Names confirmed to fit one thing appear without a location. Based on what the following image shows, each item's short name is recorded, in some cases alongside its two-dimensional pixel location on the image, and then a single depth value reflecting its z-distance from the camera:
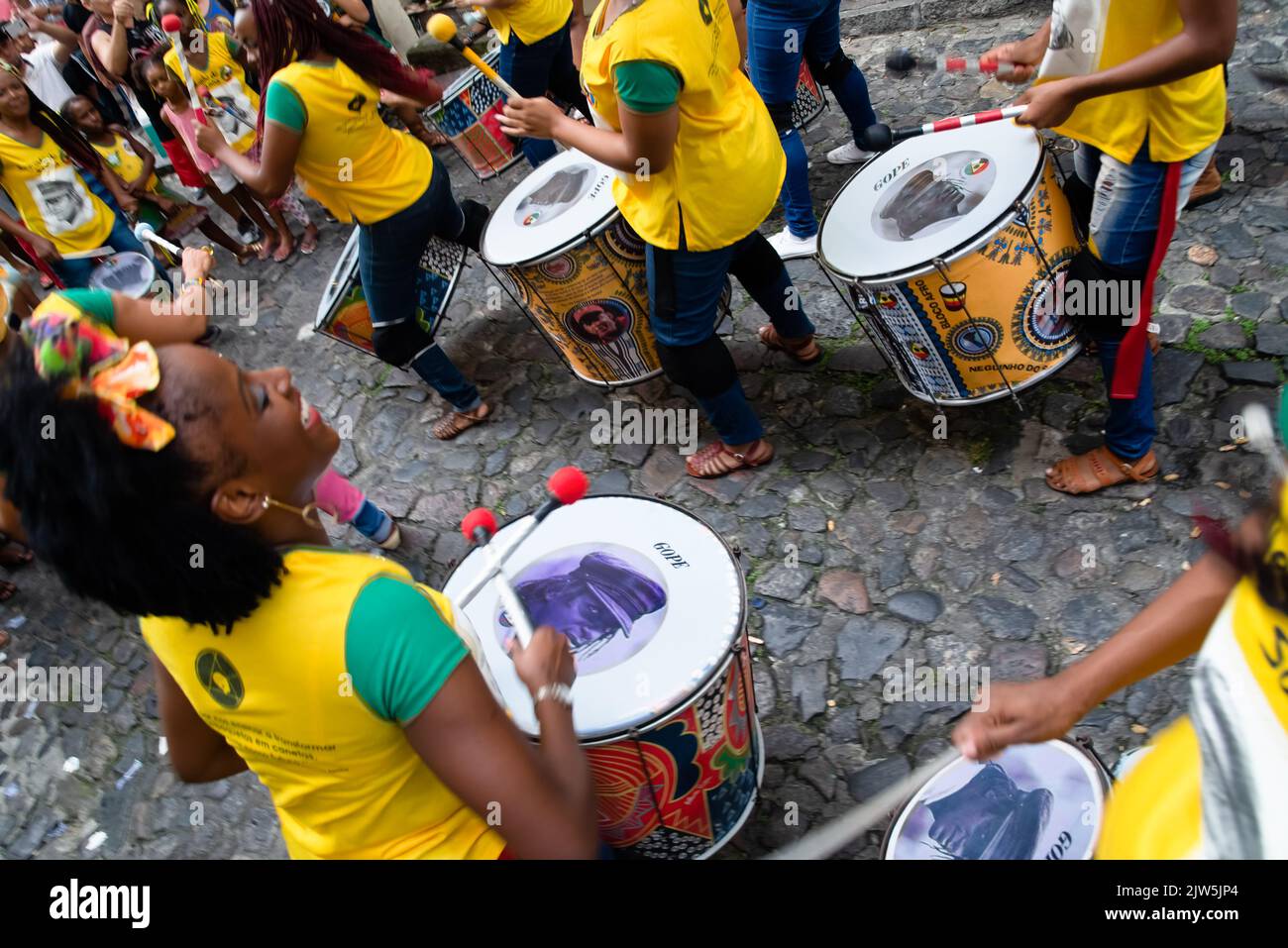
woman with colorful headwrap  1.35
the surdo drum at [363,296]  4.08
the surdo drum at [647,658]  2.01
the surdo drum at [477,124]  4.48
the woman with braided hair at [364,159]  3.30
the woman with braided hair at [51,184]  4.82
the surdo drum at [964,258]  2.71
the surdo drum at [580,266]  3.41
